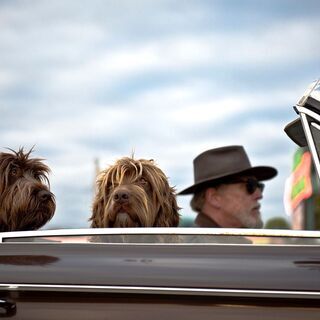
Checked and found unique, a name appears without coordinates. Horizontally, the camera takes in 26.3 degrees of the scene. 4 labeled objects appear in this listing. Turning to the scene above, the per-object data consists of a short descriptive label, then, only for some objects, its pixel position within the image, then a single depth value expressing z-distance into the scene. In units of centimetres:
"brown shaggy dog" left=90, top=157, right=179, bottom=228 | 337
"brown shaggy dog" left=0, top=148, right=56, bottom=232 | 317
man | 448
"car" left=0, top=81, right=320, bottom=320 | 212
